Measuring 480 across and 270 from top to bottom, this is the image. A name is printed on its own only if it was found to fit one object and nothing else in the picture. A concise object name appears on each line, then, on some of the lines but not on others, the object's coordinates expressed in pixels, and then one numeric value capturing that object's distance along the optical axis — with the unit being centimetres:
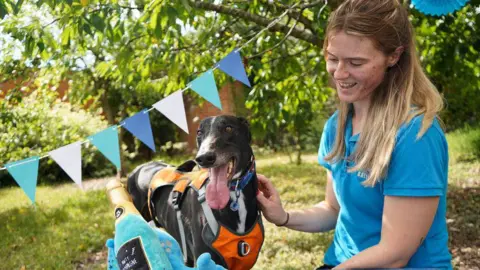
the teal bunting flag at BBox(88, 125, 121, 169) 243
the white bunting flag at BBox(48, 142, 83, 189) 239
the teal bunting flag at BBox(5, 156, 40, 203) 227
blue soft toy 135
